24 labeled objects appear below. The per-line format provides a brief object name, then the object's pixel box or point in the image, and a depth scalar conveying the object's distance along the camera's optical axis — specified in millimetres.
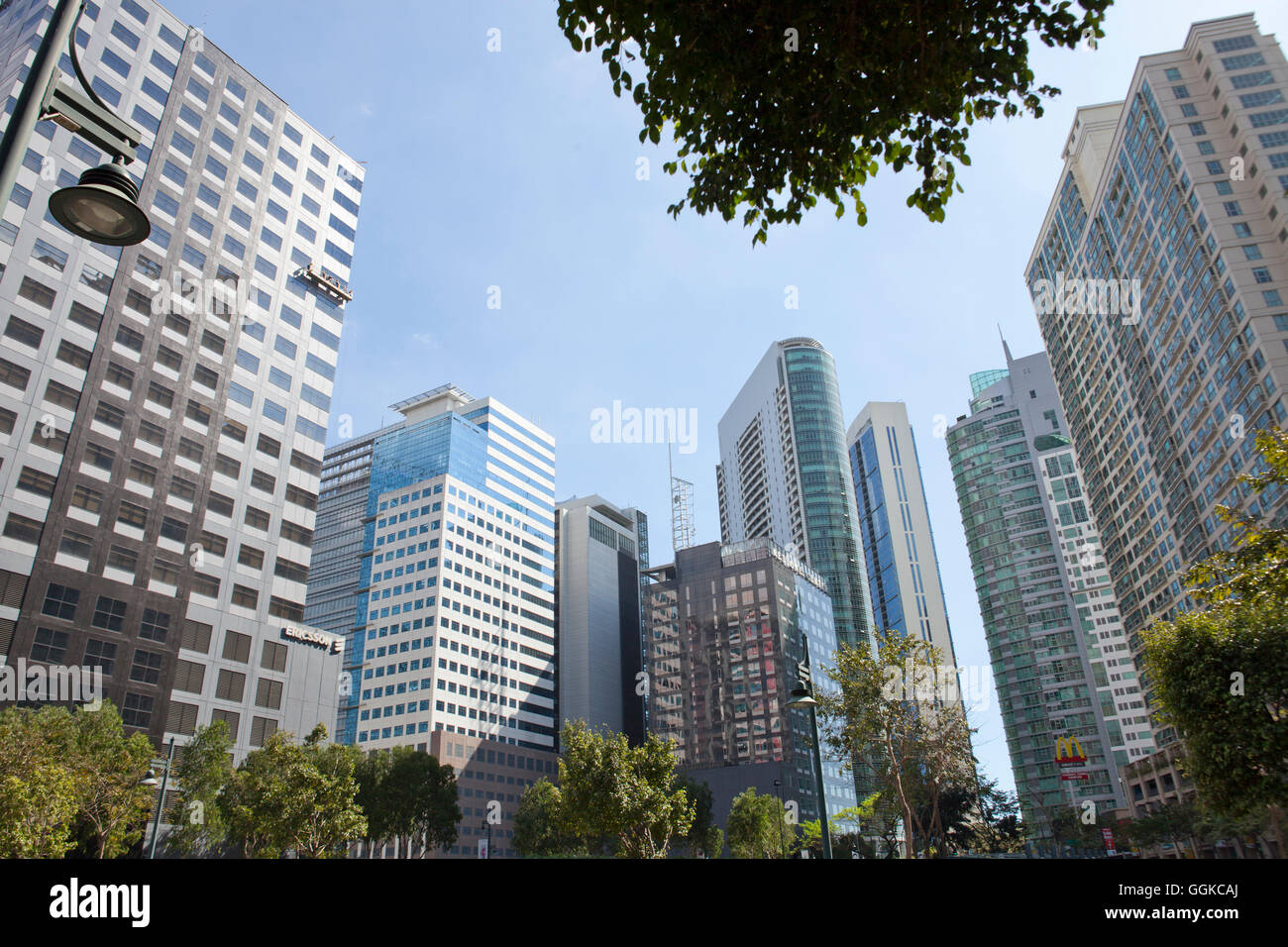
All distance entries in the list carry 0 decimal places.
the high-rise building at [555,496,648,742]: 150000
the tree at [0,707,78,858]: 29875
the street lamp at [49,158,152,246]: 6699
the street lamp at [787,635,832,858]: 17547
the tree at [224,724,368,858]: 41594
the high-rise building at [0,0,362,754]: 53094
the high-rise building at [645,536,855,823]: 119625
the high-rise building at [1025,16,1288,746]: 65250
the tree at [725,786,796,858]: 73812
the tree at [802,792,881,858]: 59138
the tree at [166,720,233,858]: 47094
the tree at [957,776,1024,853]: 67500
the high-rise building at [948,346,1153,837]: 136000
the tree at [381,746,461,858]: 65875
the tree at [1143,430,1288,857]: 21984
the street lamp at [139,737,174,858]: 35062
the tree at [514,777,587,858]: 73625
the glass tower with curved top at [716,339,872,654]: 169750
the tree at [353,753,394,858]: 65000
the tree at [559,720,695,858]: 38562
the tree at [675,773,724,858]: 79625
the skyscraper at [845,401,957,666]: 189750
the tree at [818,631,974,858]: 34500
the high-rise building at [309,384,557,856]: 114000
